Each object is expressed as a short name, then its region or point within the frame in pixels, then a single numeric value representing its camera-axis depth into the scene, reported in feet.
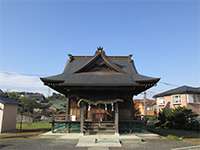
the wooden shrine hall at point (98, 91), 40.36
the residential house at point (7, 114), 46.22
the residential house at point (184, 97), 89.77
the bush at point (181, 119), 60.61
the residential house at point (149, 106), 155.15
